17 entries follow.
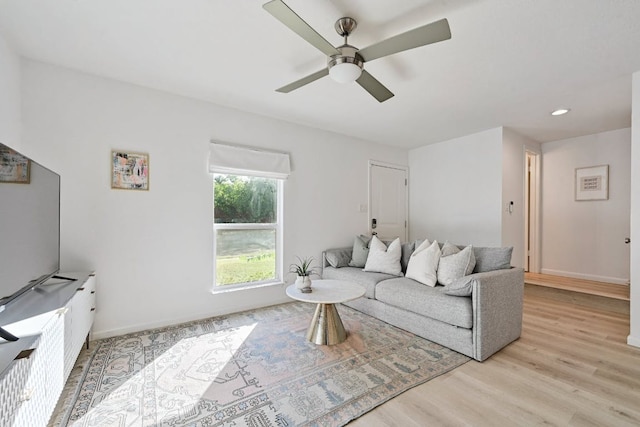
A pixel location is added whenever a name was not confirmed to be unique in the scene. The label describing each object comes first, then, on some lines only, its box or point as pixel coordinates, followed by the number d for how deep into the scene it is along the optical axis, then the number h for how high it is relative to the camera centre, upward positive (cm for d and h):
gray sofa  224 -85
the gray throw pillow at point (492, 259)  264 -44
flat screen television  124 -7
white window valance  308 +60
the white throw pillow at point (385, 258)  338 -56
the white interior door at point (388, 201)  460 +21
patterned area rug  160 -115
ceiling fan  142 +97
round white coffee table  241 -92
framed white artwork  416 +47
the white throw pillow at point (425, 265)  284 -54
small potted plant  256 -63
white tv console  99 -60
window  318 -2
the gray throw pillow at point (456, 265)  268 -51
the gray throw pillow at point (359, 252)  380 -54
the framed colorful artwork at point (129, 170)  259 +39
